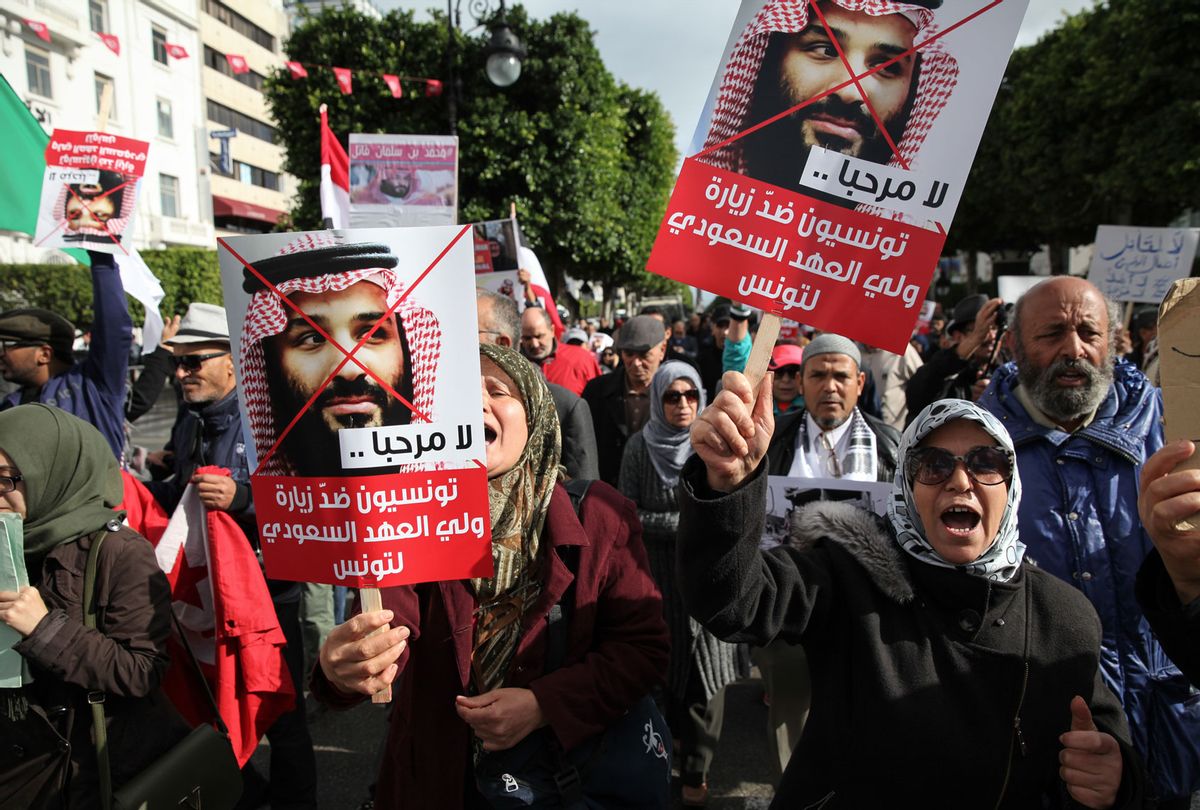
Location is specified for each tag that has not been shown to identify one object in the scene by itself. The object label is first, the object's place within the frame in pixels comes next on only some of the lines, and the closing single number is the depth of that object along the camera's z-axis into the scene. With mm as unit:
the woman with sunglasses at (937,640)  1557
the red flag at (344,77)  11848
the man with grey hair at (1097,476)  2035
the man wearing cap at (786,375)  4344
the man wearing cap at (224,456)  3023
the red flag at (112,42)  11543
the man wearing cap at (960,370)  3643
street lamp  8641
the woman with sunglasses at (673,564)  3201
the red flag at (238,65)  15265
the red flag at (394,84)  12168
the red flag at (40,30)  9647
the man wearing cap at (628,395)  4680
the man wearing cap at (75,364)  3570
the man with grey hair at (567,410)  3568
